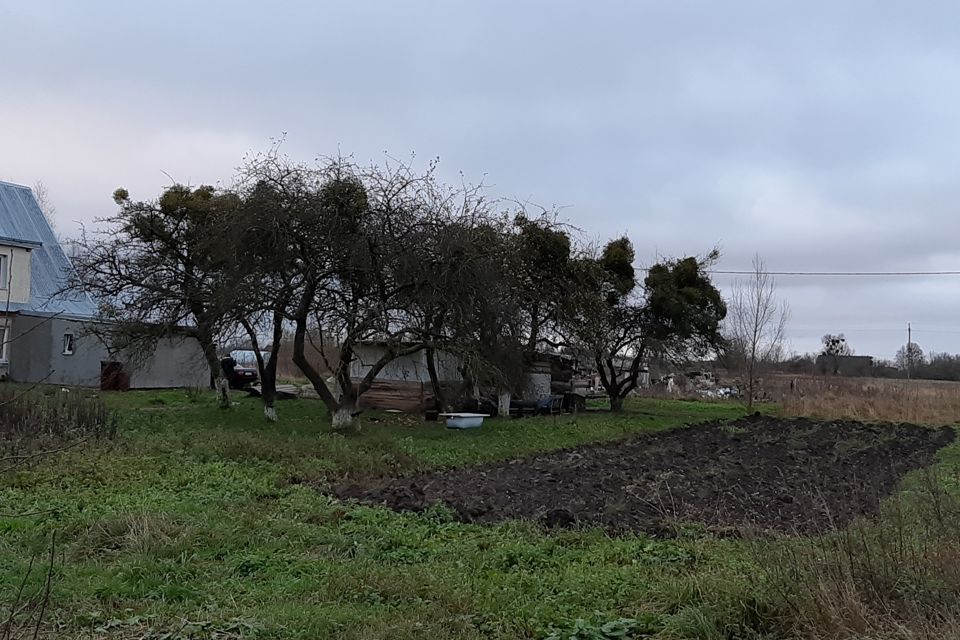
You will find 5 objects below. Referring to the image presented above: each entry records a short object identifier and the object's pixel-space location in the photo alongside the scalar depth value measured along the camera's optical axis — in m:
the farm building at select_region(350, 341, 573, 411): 24.47
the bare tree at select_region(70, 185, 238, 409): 21.17
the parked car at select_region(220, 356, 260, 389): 34.91
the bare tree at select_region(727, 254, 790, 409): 33.19
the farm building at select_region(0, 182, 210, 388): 29.41
